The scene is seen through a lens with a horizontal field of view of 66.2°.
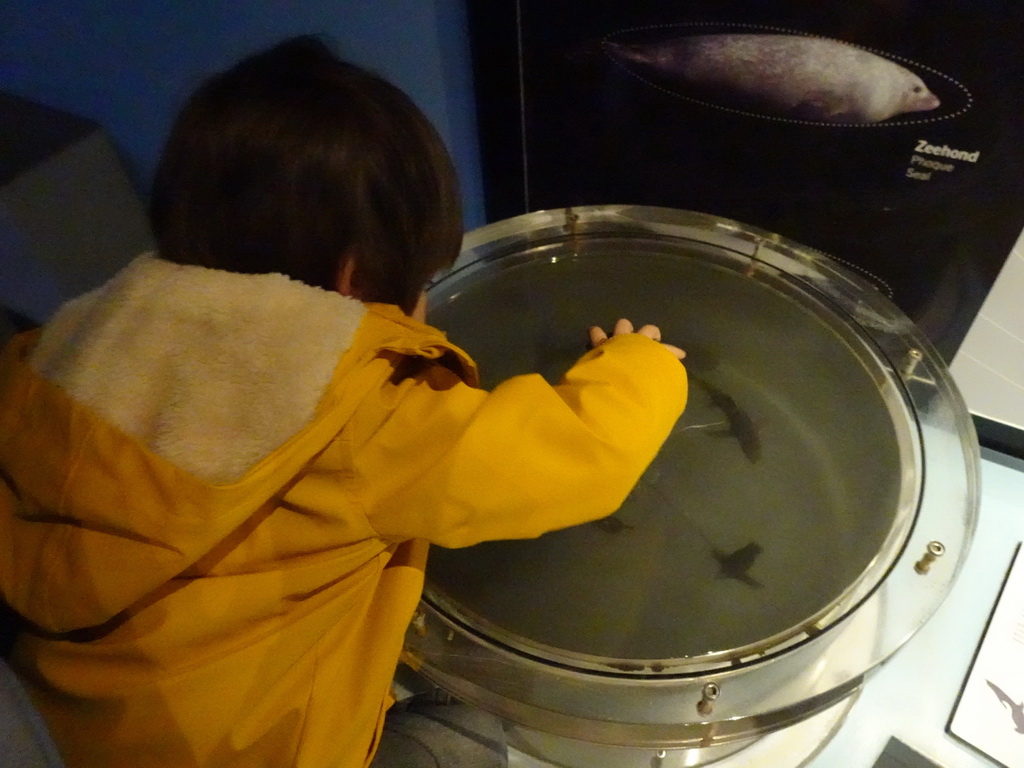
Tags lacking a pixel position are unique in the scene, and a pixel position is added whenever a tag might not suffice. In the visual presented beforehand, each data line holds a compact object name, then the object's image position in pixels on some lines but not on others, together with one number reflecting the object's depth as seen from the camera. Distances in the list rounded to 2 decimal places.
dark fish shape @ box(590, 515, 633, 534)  0.71
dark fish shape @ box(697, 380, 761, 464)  0.75
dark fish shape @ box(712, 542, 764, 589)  0.66
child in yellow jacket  0.43
